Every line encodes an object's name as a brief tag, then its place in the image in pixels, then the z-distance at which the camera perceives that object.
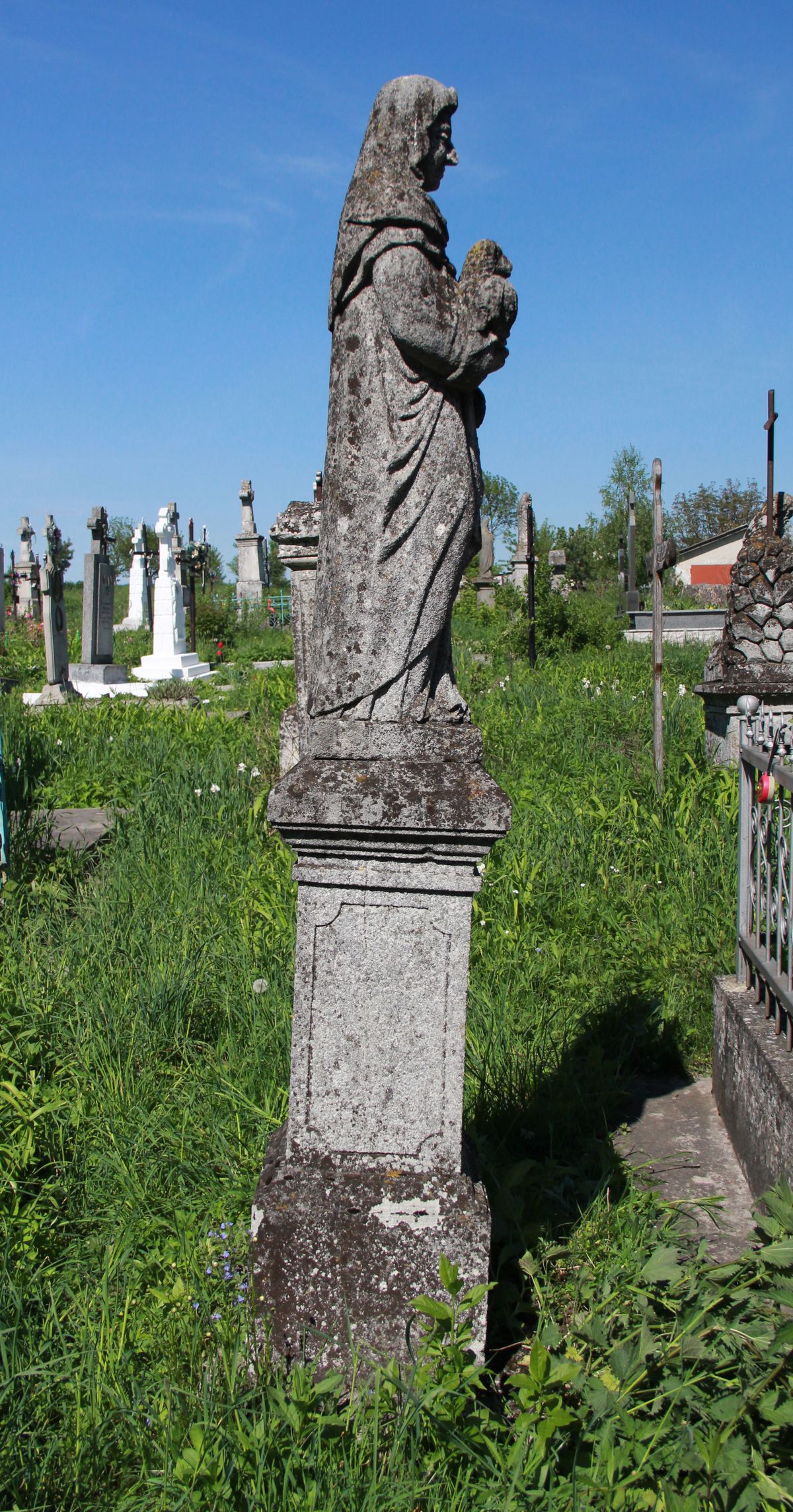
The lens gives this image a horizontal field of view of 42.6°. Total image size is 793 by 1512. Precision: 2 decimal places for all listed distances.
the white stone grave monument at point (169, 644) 15.68
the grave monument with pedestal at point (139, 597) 23.81
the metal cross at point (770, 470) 7.15
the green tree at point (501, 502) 52.69
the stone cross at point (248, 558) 27.55
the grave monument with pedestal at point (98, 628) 14.73
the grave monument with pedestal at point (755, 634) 7.53
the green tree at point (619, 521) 42.84
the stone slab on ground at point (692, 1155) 3.07
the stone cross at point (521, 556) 18.95
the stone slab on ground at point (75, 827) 5.86
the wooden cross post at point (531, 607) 12.40
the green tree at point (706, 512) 51.47
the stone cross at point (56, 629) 13.57
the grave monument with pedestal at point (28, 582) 27.35
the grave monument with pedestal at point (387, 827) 2.37
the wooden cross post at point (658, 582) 6.98
